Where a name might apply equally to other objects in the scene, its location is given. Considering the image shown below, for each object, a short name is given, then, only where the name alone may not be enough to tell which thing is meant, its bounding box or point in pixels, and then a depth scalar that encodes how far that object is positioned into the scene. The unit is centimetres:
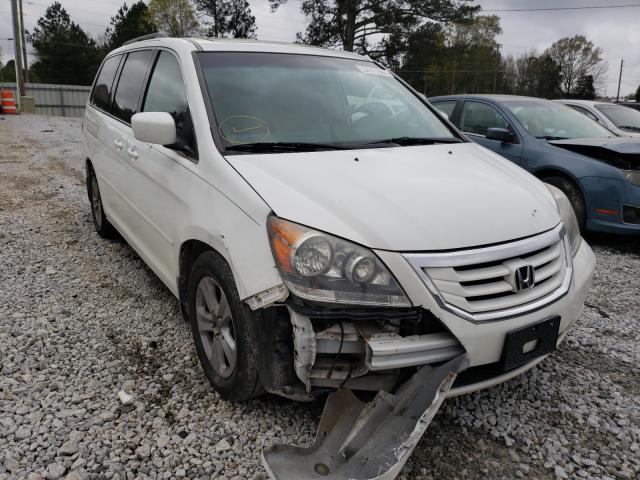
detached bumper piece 179
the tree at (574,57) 5403
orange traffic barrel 2048
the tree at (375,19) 2733
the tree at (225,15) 3888
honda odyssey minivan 196
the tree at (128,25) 4591
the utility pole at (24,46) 2701
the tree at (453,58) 2845
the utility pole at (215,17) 3884
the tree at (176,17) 4100
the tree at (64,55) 4641
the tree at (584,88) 5316
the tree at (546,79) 4922
